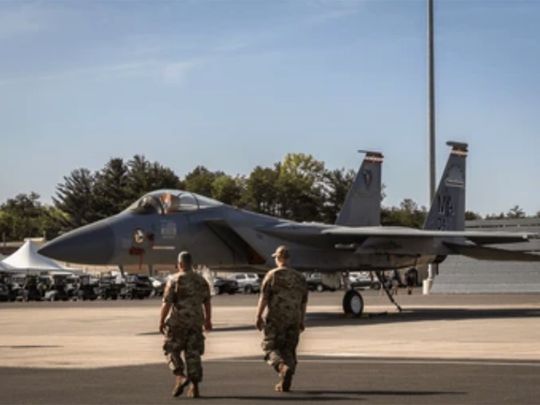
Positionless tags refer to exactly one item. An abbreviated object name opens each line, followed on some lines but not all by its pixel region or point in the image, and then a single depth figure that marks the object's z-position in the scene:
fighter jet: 25.67
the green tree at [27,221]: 139.25
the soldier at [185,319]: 12.74
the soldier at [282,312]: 13.11
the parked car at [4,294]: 58.41
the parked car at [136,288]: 60.38
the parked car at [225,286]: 69.94
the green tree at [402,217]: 125.56
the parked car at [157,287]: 66.18
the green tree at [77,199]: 131.50
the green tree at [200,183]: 123.38
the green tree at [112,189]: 120.44
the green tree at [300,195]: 115.75
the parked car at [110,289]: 59.41
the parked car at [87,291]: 58.59
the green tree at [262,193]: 117.69
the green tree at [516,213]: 160.40
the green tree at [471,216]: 158.36
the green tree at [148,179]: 116.25
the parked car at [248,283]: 71.18
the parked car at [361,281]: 78.75
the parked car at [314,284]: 71.44
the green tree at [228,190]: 121.88
